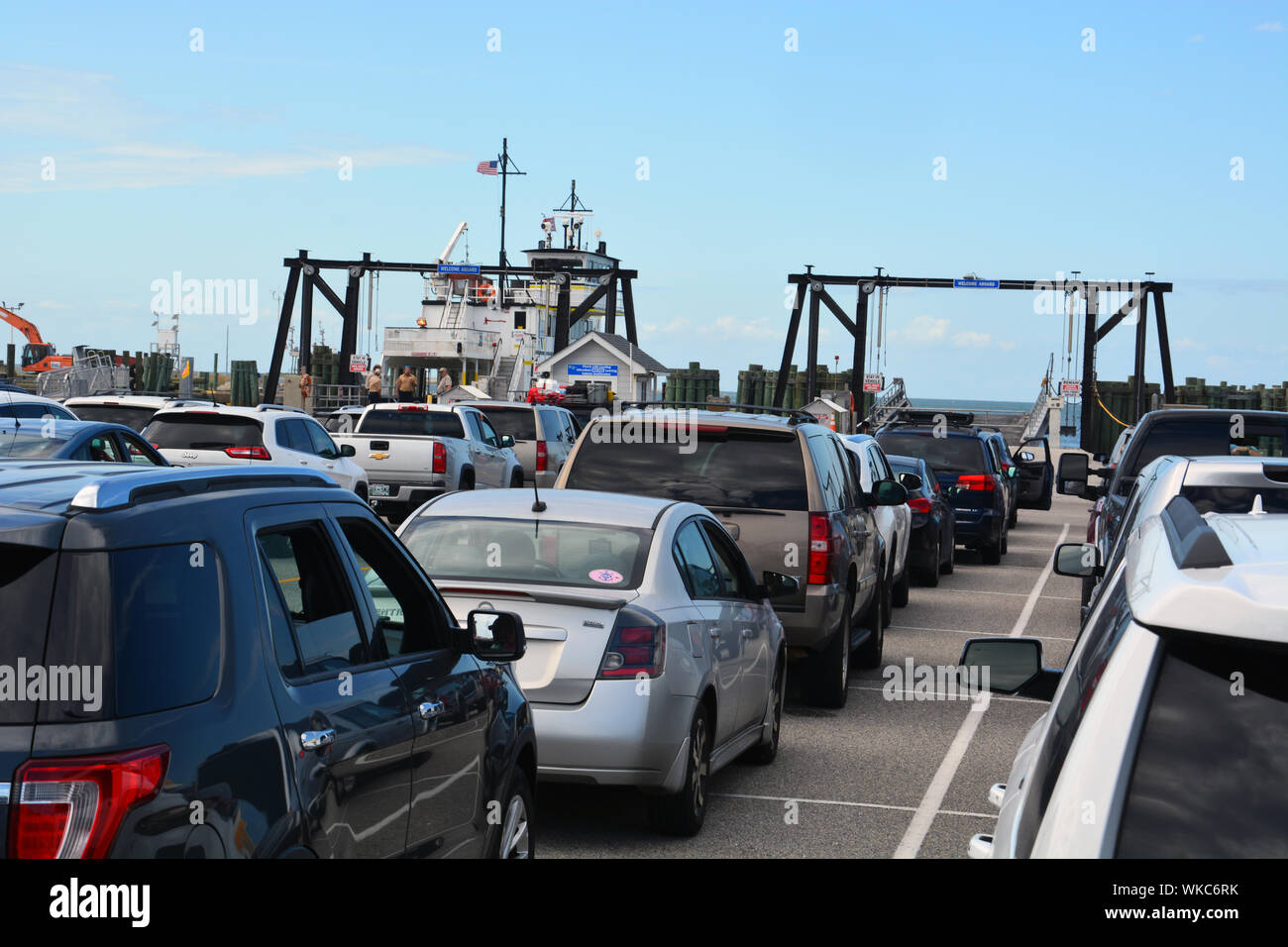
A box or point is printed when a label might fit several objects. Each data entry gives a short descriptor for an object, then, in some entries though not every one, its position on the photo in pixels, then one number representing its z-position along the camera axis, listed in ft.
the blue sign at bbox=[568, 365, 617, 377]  184.34
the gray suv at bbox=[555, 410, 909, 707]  34.19
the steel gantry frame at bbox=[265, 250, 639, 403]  167.84
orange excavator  222.48
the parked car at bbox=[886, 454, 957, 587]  63.16
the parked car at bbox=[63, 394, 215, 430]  61.16
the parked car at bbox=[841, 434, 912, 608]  50.57
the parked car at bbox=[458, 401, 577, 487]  95.55
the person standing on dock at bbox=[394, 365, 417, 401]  121.60
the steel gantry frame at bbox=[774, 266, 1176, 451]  155.94
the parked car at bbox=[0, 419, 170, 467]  37.81
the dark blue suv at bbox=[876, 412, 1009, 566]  74.33
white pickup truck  76.89
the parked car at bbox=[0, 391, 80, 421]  45.55
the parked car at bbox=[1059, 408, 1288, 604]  42.60
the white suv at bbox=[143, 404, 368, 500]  62.18
